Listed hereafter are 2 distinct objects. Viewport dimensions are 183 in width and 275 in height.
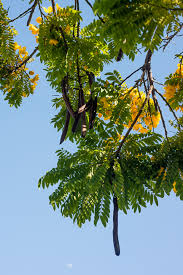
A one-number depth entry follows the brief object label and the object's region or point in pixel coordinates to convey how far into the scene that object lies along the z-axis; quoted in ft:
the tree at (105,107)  14.01
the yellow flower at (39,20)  23.01
